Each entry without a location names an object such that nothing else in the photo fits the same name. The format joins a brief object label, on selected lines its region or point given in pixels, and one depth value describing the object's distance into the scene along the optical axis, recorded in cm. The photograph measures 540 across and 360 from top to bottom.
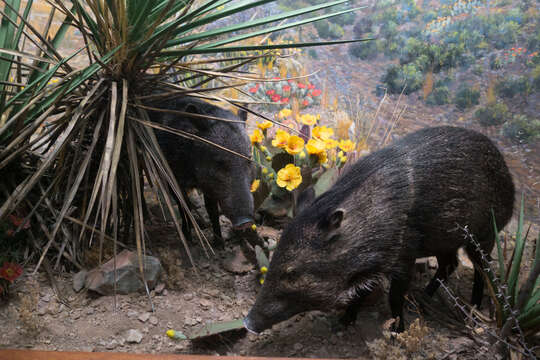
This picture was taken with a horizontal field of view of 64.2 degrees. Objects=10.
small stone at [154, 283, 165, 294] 220
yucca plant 197
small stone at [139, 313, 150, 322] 199
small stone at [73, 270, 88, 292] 213
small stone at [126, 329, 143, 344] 186
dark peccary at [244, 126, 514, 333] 189
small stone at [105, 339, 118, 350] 179
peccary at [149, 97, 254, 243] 239
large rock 212
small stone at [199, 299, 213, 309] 218
